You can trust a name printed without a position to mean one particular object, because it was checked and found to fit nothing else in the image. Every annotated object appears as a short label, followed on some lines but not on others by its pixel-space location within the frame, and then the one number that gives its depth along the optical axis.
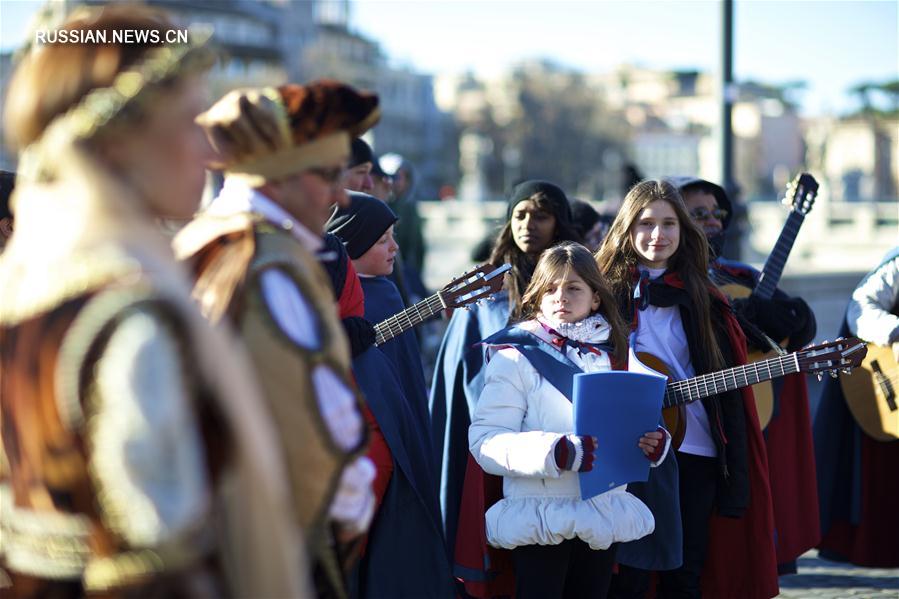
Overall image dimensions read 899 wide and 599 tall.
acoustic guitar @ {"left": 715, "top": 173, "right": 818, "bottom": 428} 5.79
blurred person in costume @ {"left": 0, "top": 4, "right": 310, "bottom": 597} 1.89
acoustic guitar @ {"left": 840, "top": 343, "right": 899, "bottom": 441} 5.89
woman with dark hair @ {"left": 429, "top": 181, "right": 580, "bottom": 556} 5.59
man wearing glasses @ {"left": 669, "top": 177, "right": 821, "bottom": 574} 5.74
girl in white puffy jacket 4.17
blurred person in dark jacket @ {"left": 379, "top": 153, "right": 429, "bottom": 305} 9.02
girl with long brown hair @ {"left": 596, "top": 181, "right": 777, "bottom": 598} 5.05
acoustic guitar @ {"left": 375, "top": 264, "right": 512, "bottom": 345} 4.82
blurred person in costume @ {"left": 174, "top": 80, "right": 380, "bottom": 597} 2.36
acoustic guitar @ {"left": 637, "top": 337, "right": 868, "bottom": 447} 4.72
